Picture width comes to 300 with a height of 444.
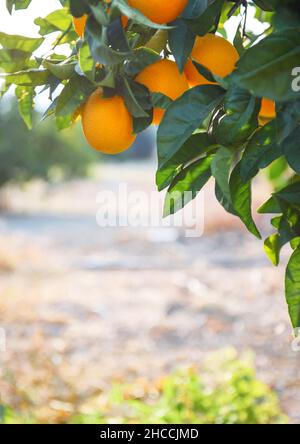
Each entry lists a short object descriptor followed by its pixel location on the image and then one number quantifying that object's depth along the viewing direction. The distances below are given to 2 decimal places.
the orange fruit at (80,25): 1.79
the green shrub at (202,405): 4.12
